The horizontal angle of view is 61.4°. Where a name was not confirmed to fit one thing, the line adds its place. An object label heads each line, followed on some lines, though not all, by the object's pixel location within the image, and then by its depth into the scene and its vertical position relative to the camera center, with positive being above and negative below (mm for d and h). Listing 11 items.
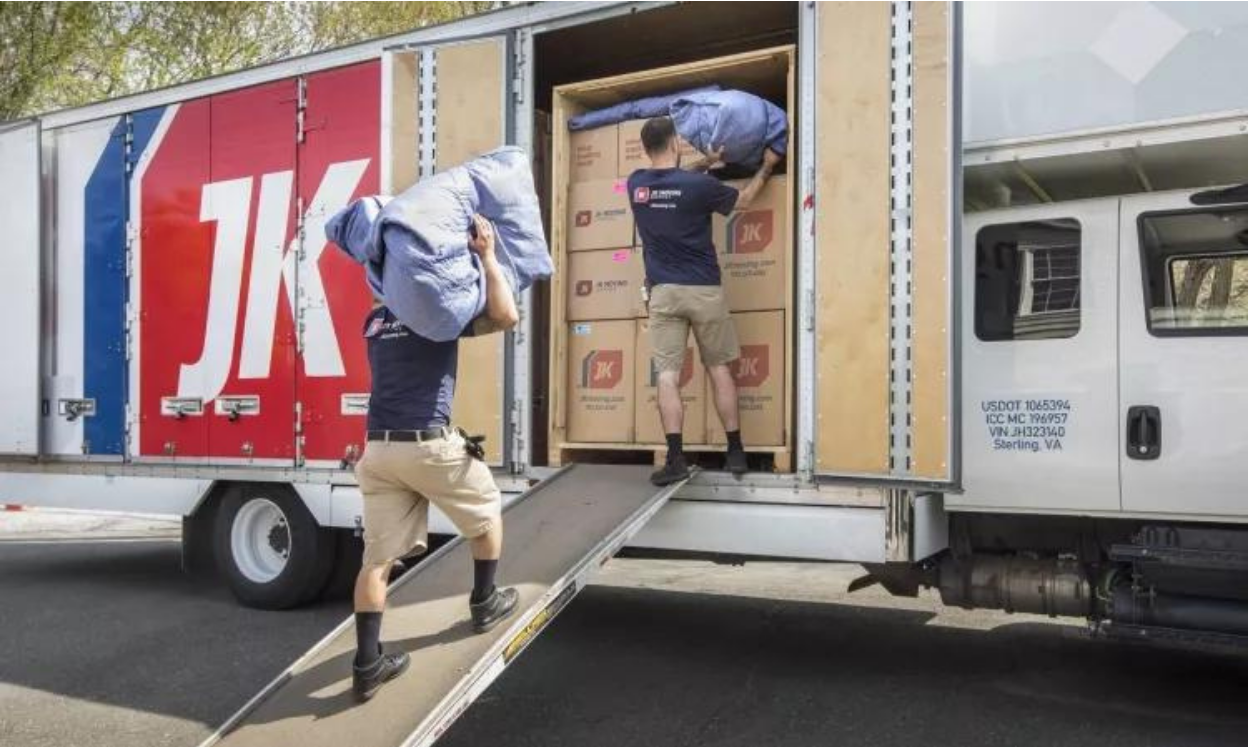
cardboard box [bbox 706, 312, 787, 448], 5316 -49
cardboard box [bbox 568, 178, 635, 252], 5773 +855
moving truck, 4656 +388
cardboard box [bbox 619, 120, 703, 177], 5746 +1212
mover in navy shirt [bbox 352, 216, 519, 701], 3941 -356
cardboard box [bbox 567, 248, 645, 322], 5734 +471
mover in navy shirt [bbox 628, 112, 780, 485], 5168 +422
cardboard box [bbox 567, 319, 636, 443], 5727 -61
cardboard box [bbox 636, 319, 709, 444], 5527 -132
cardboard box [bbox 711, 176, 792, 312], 5398 +621
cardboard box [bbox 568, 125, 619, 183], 5840 +1213
